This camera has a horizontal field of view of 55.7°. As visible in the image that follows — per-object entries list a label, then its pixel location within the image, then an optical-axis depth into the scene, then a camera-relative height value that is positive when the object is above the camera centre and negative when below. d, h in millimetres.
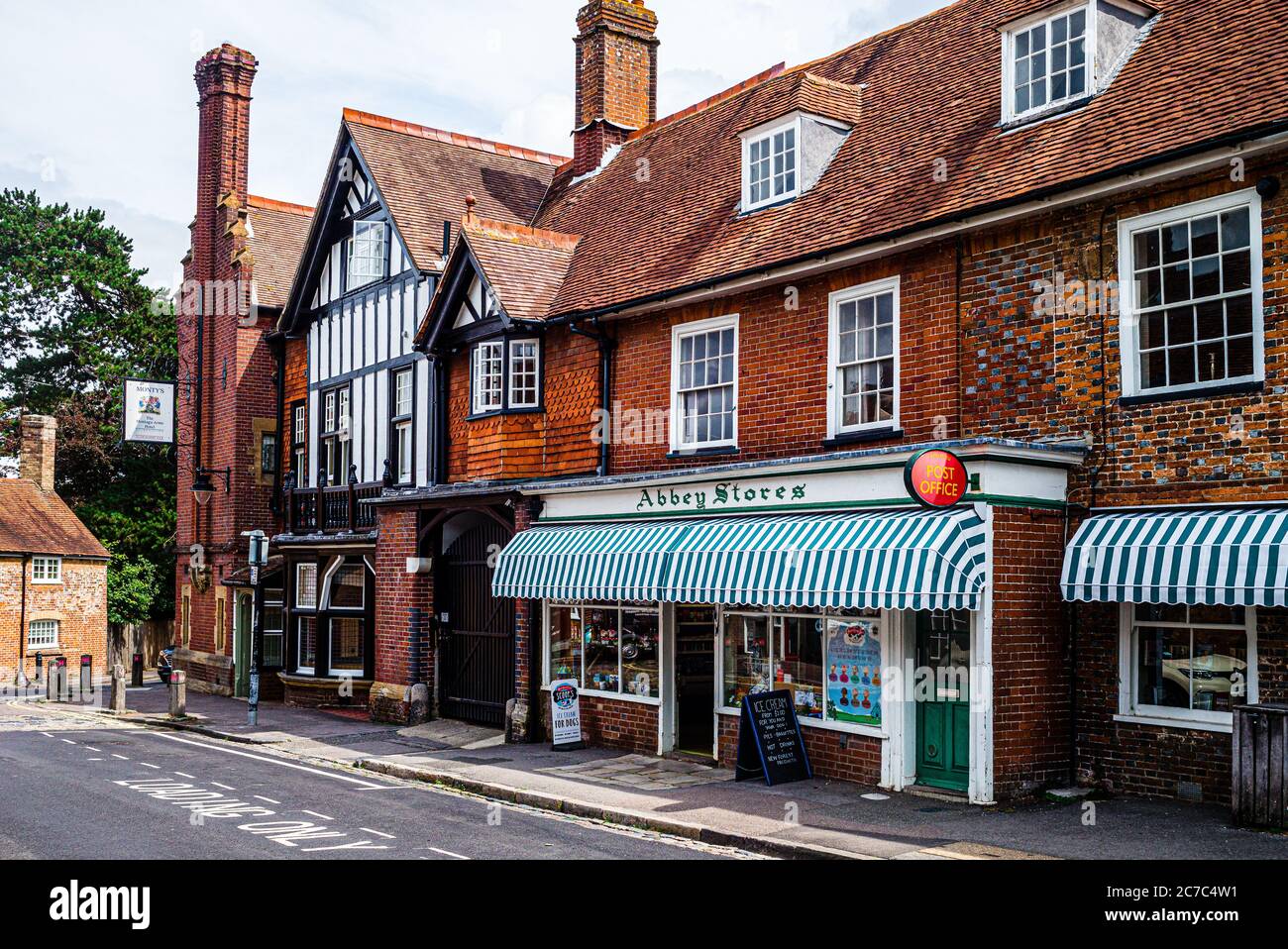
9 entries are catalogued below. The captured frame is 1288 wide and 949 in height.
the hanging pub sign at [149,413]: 30250 +3353
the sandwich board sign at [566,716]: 17641 -2460
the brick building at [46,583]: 38781 -1210
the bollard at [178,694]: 24328 -2948
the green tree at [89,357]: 47188 +7816
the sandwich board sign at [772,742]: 14258 -2311
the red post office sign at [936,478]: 12000 +682
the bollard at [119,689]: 26453 -3114
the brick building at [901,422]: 11898 +1536
